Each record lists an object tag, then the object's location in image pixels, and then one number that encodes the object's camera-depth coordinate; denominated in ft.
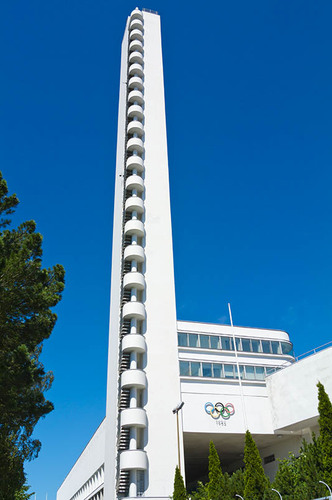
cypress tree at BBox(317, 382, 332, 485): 65.82
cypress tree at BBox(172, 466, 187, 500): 90.53
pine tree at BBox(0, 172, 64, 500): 62.59
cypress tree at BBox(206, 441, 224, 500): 86.58
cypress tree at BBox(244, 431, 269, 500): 79.77
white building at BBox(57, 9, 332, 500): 105.50
